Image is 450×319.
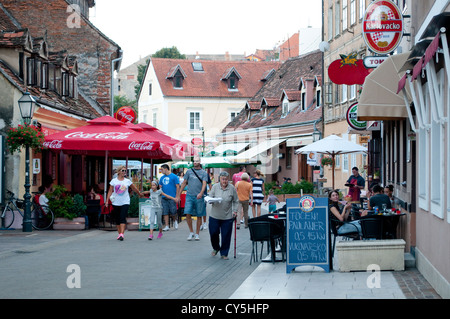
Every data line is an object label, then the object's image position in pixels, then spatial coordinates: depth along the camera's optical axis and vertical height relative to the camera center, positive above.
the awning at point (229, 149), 49.19 +1.67
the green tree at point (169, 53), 86.62 +13.85
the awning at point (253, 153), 41.50 +1.21
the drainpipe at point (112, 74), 35.00 +4.65
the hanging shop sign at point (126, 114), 29.88 +2.36
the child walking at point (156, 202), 19.27 -0.77
